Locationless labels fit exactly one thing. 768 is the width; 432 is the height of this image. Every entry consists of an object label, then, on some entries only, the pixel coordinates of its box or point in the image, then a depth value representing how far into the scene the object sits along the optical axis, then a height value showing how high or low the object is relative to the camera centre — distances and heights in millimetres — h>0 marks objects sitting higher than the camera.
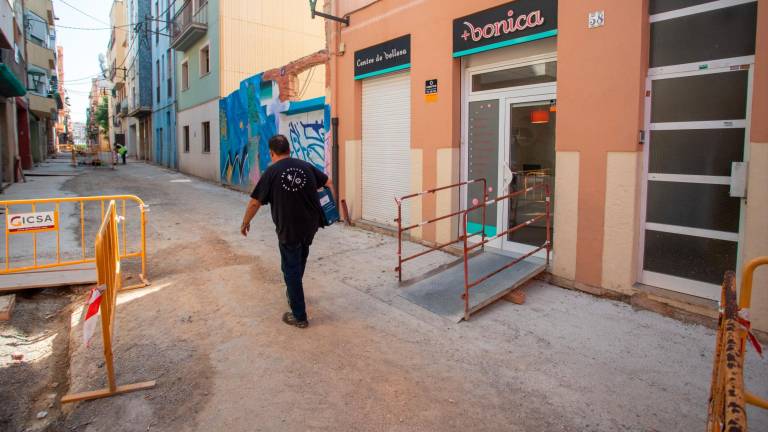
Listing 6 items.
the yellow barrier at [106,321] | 3355 -1151
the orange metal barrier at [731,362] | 1569 -753
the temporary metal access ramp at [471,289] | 4938 -1357
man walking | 4348 -412
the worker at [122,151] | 29766 +695
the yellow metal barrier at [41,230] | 5645 -782
